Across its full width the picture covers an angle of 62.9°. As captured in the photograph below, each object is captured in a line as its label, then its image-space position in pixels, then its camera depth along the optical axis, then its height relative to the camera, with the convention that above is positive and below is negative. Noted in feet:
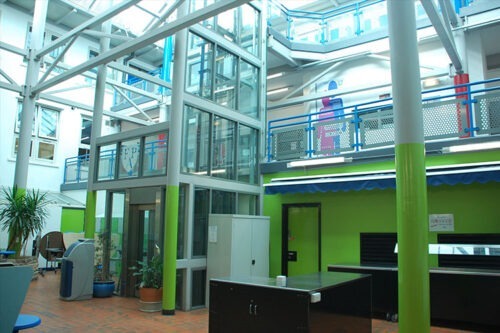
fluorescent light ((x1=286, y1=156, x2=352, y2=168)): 26.40 +4.43
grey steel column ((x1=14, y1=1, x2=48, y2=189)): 32.27 +10.17
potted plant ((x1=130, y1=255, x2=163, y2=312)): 23.32 -3.41
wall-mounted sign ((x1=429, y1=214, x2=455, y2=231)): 23.45 +0.49
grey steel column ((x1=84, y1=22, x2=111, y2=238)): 29.78 +6.56
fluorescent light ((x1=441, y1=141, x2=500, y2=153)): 21.71 +4.55
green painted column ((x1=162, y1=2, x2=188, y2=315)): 22.74 +3.10
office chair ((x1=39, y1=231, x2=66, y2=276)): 39.60 -2.13
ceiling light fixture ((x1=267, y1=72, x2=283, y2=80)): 41.63 +15.55
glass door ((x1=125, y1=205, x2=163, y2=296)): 26.84 -0.74
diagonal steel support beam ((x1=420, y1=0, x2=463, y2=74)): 19.65 +11.43
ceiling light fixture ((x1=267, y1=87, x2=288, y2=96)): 45.37 +15.29
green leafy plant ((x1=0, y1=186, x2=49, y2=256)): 29.96 +0.45
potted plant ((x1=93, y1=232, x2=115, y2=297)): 28.40 -2.49
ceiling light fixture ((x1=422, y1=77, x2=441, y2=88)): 32.45 +11.73
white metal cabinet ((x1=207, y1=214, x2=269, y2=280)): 24.84 -1.14
